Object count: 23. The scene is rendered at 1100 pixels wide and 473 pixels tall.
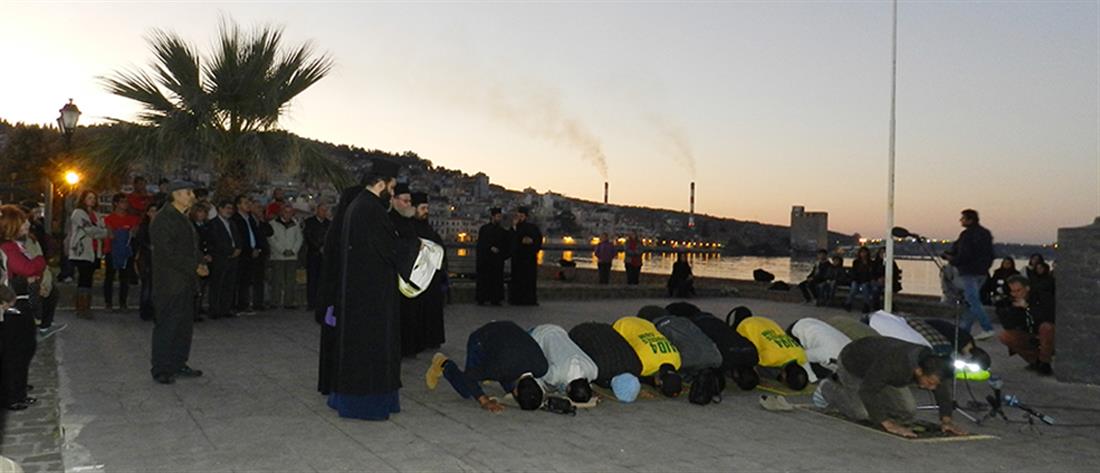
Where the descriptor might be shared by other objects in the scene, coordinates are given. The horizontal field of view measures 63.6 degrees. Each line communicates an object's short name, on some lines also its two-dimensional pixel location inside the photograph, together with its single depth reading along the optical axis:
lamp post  16.64
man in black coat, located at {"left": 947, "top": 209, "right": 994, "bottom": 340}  11.56
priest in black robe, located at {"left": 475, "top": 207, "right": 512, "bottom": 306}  15.61
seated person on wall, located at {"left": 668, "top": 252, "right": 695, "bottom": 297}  19.58
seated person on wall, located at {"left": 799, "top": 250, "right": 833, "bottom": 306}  18.05
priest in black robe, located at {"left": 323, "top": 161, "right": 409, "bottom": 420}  6.03
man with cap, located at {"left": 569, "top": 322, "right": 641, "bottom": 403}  6.90
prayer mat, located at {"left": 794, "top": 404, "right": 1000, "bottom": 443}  5.94
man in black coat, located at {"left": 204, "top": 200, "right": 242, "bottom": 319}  11.59
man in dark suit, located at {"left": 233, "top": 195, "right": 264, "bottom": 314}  12.55
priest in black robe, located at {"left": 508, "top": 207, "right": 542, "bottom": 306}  15.81
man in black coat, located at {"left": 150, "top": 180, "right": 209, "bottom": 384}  7.20
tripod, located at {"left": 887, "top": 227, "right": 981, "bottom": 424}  6.85
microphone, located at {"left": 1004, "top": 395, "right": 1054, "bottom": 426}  6.52
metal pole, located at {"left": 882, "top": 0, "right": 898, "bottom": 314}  14.19
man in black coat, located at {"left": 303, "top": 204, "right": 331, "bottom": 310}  13.16
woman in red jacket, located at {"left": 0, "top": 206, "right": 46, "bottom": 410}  6.17
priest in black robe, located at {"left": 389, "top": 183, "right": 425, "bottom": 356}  6.15
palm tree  14.50
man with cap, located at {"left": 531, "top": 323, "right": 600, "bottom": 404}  6.71
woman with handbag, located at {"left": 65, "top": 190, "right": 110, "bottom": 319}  11.46
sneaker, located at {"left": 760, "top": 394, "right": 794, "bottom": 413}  6.80
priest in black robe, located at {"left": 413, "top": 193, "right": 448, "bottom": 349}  9.66
